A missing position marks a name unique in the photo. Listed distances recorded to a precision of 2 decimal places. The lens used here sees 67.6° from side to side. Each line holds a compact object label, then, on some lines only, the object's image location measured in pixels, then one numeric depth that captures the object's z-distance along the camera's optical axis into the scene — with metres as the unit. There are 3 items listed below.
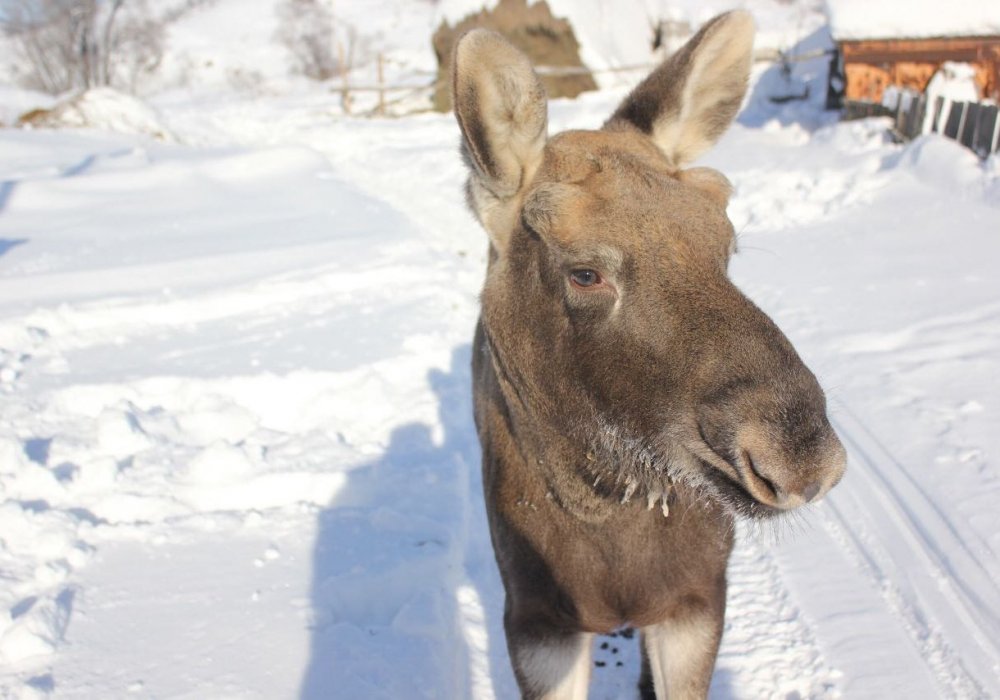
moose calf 1.78
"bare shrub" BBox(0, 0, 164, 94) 31.62
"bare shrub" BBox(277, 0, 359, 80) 50.16
